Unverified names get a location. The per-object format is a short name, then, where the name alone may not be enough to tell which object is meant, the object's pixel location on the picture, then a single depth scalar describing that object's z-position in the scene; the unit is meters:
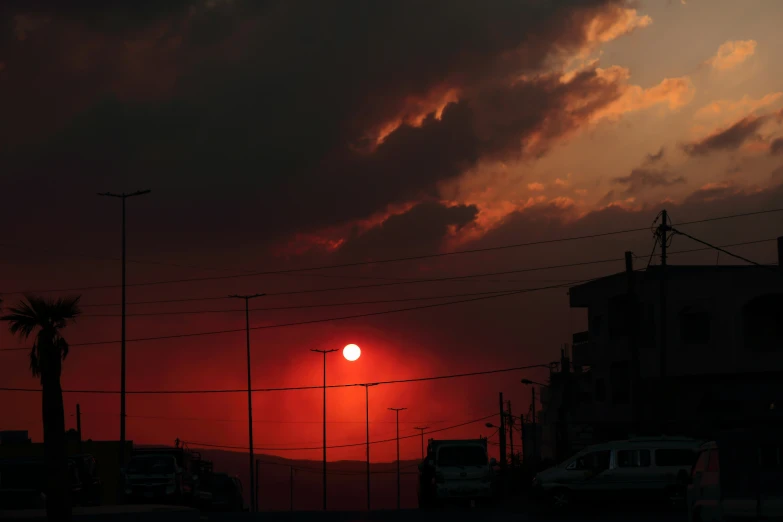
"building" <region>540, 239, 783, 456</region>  61.00
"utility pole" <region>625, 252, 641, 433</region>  47.47
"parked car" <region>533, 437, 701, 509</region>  33.12
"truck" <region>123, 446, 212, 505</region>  39.69
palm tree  29.22
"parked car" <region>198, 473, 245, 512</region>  50.88
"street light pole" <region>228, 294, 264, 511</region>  83.72
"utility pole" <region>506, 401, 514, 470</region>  115.00
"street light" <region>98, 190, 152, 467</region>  59.82
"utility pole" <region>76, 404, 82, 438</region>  102.31
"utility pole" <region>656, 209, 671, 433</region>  50.58
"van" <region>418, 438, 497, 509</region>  39.16
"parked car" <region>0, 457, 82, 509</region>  35.84
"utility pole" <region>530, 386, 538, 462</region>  102.69
